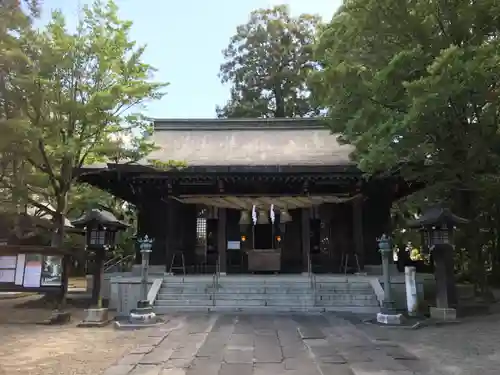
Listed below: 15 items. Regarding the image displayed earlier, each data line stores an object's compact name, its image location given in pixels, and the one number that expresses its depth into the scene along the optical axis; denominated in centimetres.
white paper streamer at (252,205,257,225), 1514
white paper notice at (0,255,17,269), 1046
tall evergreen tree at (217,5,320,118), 3400
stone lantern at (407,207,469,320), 1036
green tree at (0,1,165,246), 1077
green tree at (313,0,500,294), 855
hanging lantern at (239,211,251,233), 1546
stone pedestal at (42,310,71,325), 1018
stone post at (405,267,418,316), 1089
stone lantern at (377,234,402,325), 962
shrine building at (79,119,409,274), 1467
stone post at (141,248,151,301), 1041
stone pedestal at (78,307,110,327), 981
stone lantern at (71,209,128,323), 1094
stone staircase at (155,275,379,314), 1170
